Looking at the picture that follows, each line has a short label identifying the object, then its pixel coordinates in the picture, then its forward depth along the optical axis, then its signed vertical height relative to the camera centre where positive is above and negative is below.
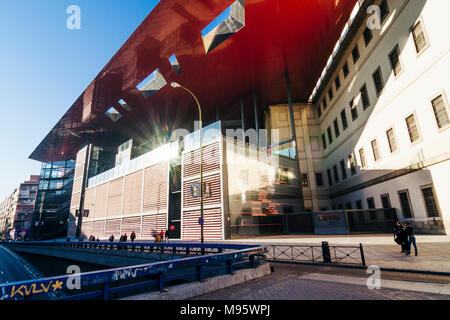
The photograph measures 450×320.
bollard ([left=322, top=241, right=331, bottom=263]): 10.62 -1.66
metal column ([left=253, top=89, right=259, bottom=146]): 35.38 +16.14
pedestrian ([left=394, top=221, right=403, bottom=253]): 11.54 -0.89
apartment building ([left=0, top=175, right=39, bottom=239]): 94.12 +8.77
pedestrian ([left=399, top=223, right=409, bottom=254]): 11.05 -1.25
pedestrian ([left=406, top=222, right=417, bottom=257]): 10.84 -1.08
